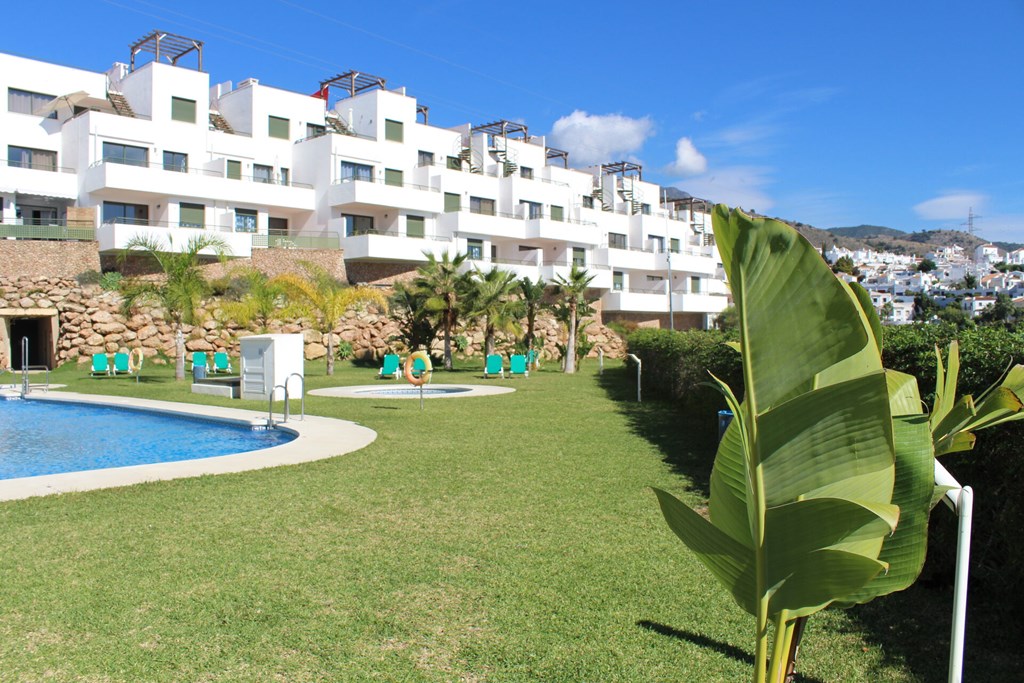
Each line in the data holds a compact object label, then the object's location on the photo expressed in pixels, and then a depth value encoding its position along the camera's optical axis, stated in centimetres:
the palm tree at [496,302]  2892
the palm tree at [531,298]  3075
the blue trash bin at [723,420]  930
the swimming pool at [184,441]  876
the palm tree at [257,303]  2719
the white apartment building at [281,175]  3291
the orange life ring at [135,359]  2599
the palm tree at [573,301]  2978
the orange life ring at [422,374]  1658
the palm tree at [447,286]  2938
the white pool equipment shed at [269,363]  1867
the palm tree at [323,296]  2683
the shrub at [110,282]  3073
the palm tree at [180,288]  2352
